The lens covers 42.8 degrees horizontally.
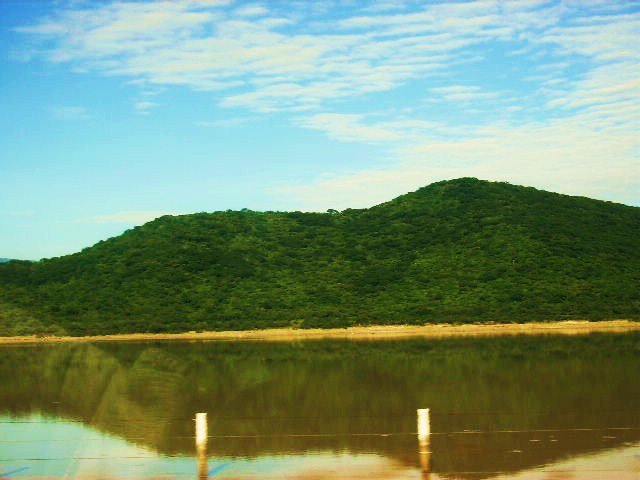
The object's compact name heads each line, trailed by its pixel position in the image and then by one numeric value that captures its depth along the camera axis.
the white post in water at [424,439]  11.88
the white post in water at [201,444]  12.54
